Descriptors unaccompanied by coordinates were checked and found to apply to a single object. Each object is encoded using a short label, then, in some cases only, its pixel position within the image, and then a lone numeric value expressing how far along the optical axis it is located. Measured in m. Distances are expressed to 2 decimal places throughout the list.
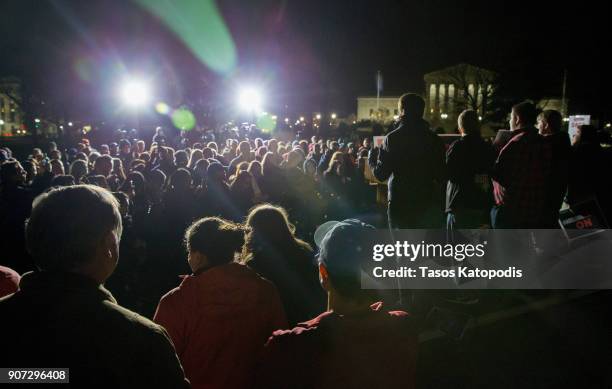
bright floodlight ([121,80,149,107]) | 19.75
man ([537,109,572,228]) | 5.28
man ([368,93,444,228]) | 5.18
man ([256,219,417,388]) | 1.85
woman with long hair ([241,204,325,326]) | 3.38
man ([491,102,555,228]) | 5.25
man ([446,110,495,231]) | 5.43
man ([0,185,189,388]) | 1.37
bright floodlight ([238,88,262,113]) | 27.44
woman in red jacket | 2.51
